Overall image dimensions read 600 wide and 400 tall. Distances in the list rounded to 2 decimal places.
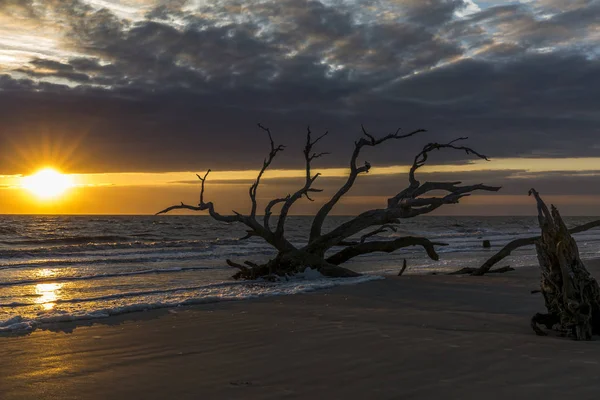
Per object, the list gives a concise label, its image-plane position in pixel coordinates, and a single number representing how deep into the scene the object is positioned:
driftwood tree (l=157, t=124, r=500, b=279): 14.42
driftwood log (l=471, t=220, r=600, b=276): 15.21
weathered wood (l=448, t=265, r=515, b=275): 15.56
